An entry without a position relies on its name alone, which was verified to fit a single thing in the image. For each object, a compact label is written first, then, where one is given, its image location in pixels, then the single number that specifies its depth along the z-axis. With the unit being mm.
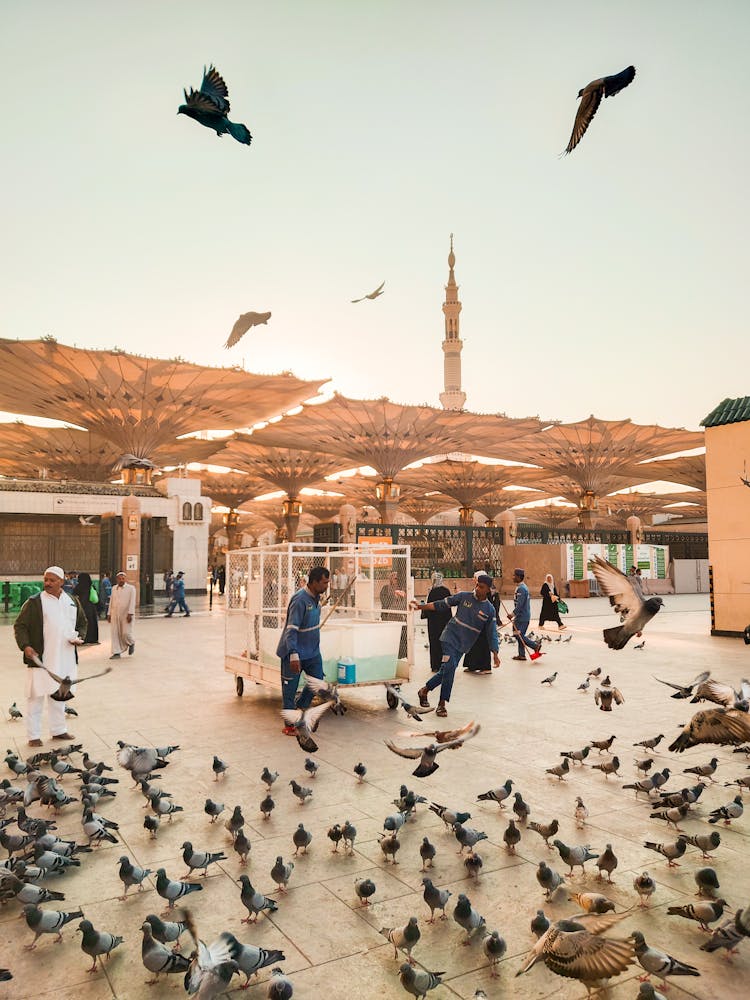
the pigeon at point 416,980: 2775
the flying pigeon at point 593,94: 5098
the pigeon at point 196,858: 3906
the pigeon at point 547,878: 3689
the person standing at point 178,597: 24672
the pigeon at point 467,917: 3223
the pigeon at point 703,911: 3268
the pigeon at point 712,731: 4301
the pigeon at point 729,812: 4742
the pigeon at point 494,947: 3090
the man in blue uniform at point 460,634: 8523
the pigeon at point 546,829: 4340
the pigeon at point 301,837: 4266
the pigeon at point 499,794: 4925
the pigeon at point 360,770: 5785
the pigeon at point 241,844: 4137
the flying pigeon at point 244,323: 14203
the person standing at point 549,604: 17141
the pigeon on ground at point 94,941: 3068
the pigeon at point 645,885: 3581
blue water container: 8586
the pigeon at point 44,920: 3254
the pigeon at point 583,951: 2627
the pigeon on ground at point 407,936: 3117
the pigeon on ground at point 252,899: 3396
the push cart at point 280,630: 8727
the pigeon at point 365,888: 3607
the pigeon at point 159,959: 2941
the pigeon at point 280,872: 3756
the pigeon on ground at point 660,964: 2857
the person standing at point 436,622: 11055
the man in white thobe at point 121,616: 13695
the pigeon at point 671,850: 4016
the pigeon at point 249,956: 2881
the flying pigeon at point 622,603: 5121
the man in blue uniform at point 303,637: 7309
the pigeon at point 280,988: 2782
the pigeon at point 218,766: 5781
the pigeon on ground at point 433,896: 3391
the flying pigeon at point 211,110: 6004
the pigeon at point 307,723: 5141
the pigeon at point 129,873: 3750
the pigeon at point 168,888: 3547
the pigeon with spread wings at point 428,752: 4734
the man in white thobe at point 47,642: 7305
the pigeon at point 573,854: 3895
